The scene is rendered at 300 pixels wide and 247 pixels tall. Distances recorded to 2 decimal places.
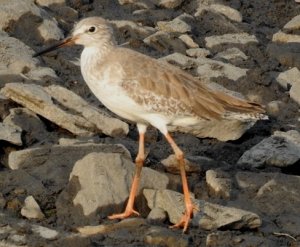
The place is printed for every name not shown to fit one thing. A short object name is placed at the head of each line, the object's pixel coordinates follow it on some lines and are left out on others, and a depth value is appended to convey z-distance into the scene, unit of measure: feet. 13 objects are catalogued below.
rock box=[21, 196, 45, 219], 34.83
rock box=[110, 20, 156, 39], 56.13
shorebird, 36.78
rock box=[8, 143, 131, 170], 38.65
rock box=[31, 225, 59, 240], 33.27
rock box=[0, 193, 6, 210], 35.40
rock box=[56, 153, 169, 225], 35.17
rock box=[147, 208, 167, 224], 35.04
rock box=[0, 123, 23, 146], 40.22
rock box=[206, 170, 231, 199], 38.27
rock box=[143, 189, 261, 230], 34.68
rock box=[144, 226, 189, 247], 33.27
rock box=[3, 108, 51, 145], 41.70
